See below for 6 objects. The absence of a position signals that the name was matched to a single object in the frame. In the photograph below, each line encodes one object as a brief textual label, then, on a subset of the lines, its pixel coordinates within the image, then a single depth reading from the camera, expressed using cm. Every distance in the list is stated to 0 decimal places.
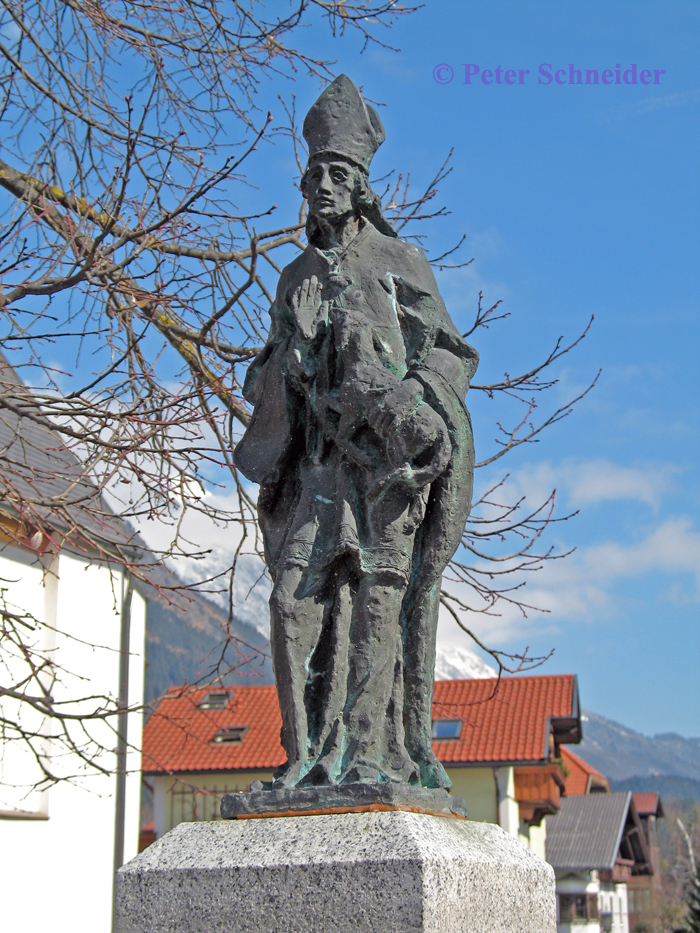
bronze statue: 347
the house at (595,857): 3778
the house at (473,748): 2139
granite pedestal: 281
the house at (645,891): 5712
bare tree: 618
